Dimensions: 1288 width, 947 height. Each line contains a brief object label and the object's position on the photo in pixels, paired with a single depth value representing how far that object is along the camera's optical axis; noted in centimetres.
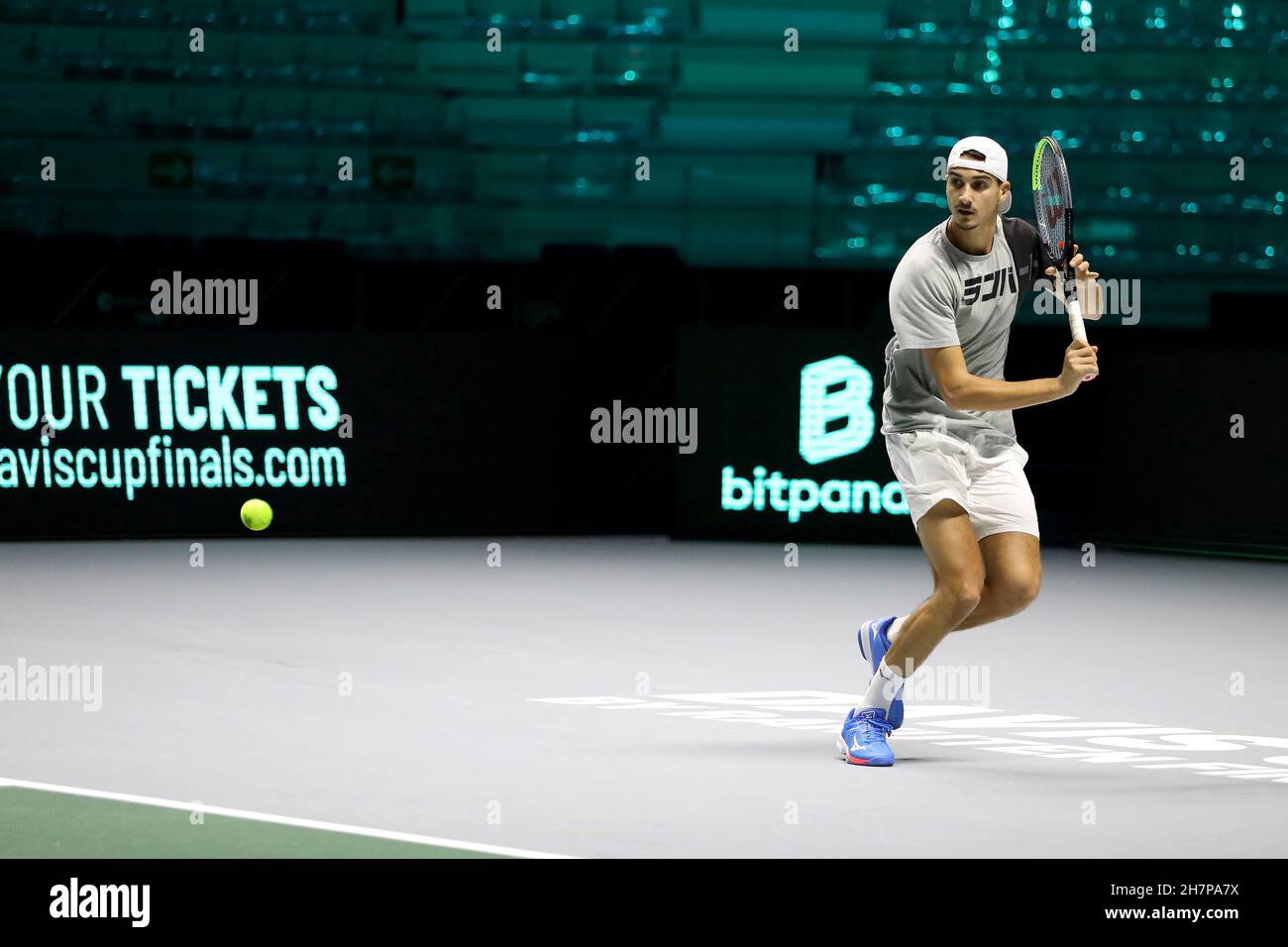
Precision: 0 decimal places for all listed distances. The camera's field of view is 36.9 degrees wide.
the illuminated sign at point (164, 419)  1380
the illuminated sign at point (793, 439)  1430
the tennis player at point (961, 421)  614
